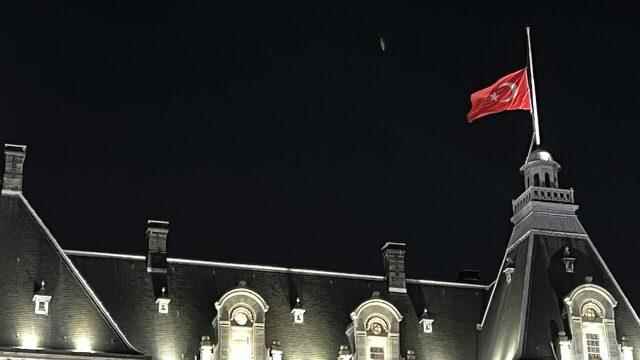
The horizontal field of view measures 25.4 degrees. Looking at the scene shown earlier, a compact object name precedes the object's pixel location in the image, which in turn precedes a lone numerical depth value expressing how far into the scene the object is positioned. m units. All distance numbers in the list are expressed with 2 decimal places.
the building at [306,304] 72.75
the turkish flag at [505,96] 86.44
